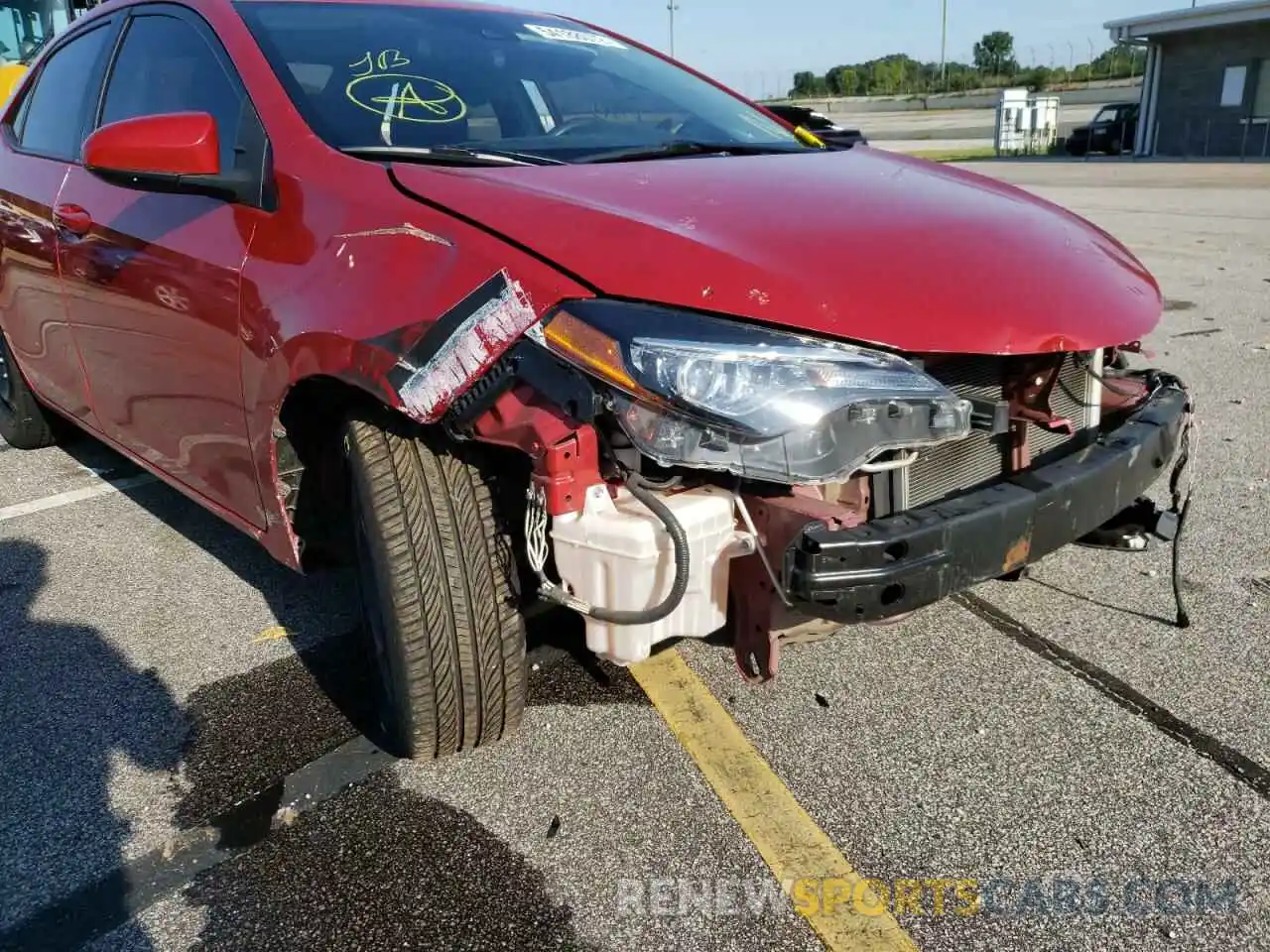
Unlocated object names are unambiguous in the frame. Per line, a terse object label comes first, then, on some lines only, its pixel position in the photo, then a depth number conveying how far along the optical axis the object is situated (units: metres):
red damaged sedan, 1.81
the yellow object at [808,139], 3.22
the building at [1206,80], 24.94
